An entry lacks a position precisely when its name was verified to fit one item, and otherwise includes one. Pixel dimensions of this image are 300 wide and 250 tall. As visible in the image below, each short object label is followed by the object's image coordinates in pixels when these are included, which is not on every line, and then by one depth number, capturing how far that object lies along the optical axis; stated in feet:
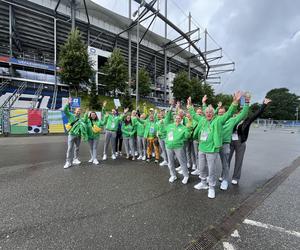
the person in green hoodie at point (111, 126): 20.74
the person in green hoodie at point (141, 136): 21.09
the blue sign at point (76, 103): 51.96
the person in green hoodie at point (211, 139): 11.39
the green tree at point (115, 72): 85.83
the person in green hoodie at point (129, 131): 21.08
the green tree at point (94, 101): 73.65
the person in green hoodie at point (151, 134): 20.10
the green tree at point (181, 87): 118.93
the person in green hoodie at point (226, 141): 12.66
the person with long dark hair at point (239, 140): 13.52
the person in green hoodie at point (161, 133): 18.19
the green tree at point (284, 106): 217.36
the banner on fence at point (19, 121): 41.16
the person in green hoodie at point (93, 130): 18.78
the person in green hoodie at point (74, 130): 17.31
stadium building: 77.00
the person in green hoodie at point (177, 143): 13.41
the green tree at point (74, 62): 66.44
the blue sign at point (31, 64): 84.07
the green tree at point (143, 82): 104.37
